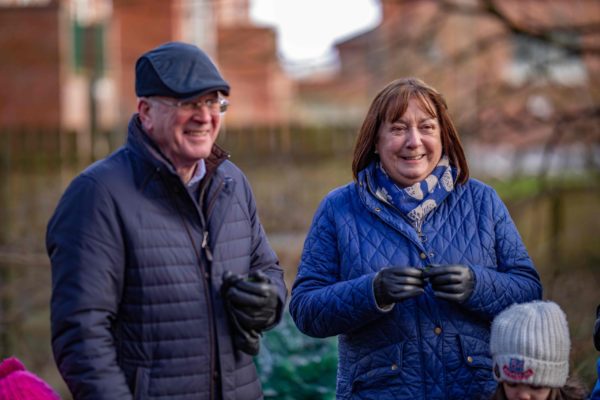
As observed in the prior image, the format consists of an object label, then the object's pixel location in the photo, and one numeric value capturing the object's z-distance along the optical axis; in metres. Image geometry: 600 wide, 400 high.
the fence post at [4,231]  9.56
